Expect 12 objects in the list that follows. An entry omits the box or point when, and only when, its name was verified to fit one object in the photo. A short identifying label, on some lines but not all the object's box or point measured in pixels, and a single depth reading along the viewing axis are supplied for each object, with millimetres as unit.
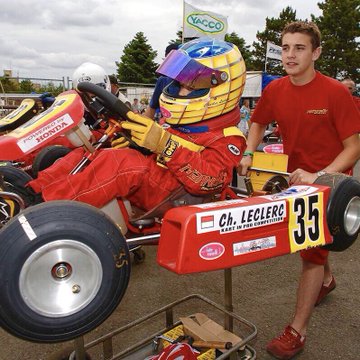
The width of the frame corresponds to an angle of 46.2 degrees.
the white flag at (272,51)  15361
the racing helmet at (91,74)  3652
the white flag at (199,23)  8735
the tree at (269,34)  33531
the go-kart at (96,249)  1309
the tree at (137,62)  35750
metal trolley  2061
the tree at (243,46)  36562
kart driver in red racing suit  1745
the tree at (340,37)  30562
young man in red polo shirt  2334
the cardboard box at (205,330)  2254
